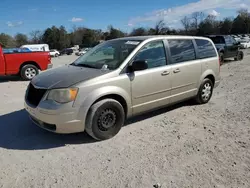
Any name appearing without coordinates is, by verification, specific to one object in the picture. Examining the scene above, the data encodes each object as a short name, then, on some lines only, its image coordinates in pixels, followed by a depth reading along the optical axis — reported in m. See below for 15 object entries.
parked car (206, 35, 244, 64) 15.23
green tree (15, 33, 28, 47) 75.09
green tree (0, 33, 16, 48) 64.88
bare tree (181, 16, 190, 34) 89.03
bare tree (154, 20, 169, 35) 72.88
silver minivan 3.92
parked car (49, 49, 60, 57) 50.62
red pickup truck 10.51
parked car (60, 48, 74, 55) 56.18
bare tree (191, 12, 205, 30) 88.82
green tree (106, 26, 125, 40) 87.06
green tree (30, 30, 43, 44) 81.12
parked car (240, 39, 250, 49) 31.37
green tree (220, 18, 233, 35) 82.49
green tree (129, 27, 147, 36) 81.81
